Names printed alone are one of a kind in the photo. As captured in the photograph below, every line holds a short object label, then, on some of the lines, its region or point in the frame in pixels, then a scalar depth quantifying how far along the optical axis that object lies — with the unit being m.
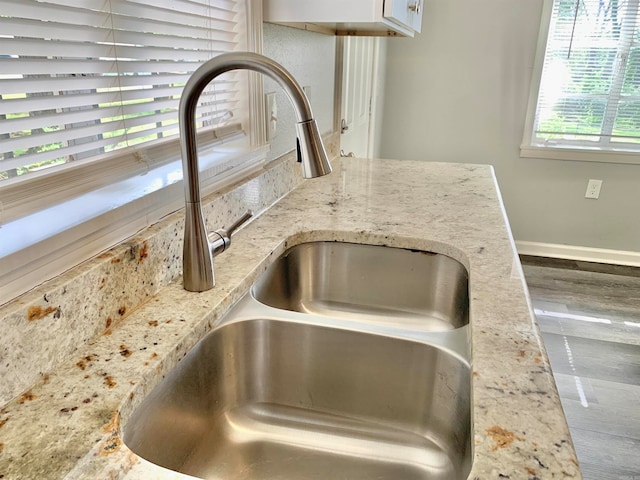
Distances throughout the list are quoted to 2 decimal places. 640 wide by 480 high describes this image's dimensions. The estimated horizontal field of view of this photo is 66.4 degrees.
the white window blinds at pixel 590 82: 2.96
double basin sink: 0.74
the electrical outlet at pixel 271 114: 1.30
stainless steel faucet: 0.68
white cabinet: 1.15
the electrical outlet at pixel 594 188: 3.22
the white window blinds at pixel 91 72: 0.62
